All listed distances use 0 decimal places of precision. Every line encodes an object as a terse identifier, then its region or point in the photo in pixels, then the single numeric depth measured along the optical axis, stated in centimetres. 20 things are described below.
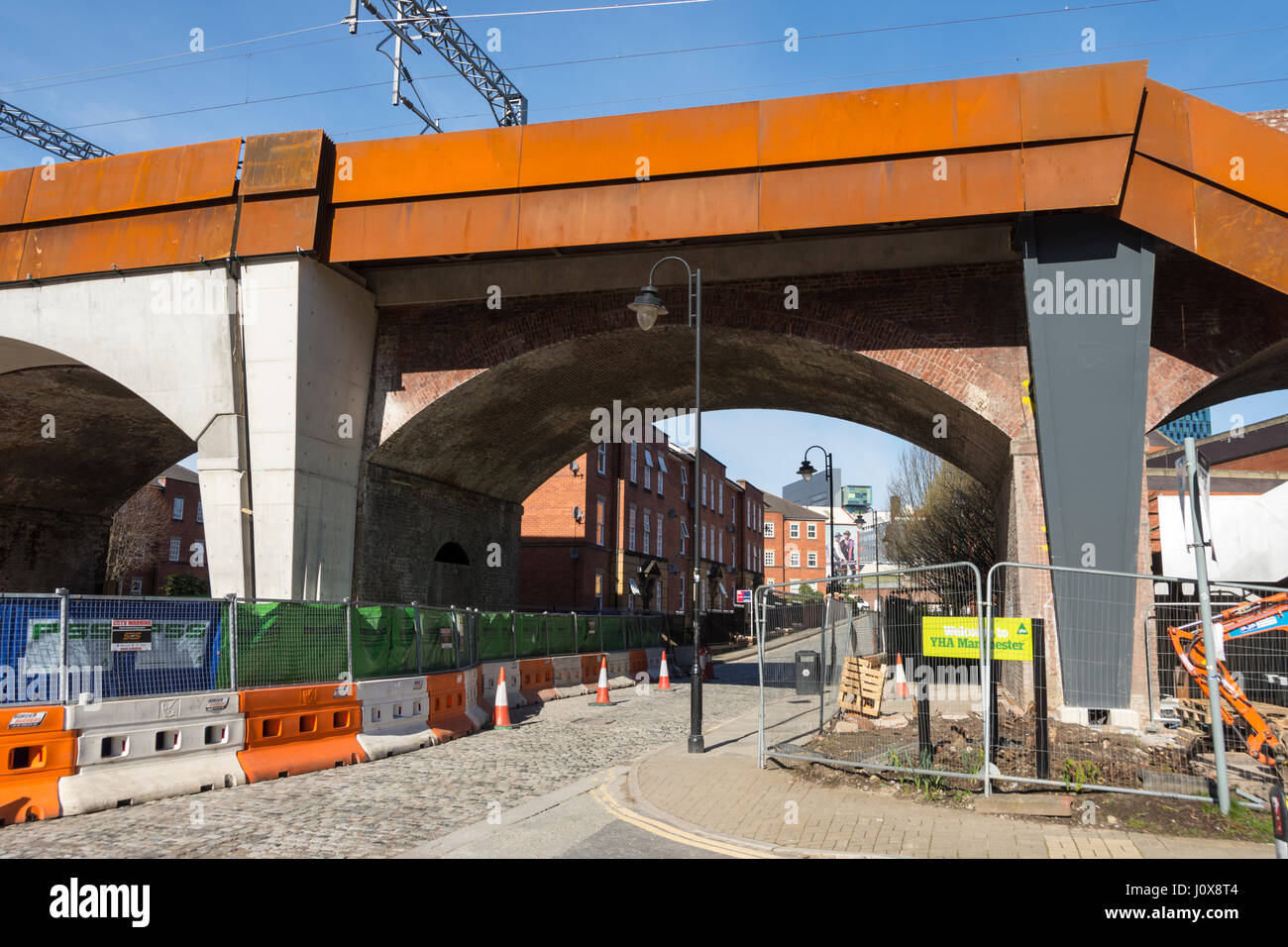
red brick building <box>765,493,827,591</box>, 8906
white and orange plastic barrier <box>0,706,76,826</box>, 769
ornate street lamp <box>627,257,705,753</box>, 1155
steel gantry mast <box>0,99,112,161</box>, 2920
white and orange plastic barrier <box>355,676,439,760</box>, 1159
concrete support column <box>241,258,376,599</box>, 1588
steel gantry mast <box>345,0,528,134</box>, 2010
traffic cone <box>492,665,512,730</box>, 1450
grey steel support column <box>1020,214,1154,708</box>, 1306
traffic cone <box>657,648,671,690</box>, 2188
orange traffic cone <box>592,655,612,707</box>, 1886
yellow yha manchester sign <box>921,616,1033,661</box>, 845
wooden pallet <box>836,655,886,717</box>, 1366
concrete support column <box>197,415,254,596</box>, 1584
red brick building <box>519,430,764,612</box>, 3850
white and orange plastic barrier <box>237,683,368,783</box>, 996
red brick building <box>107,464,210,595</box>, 5050
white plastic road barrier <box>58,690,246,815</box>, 827
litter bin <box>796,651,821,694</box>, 1666
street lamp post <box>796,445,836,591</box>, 2890
